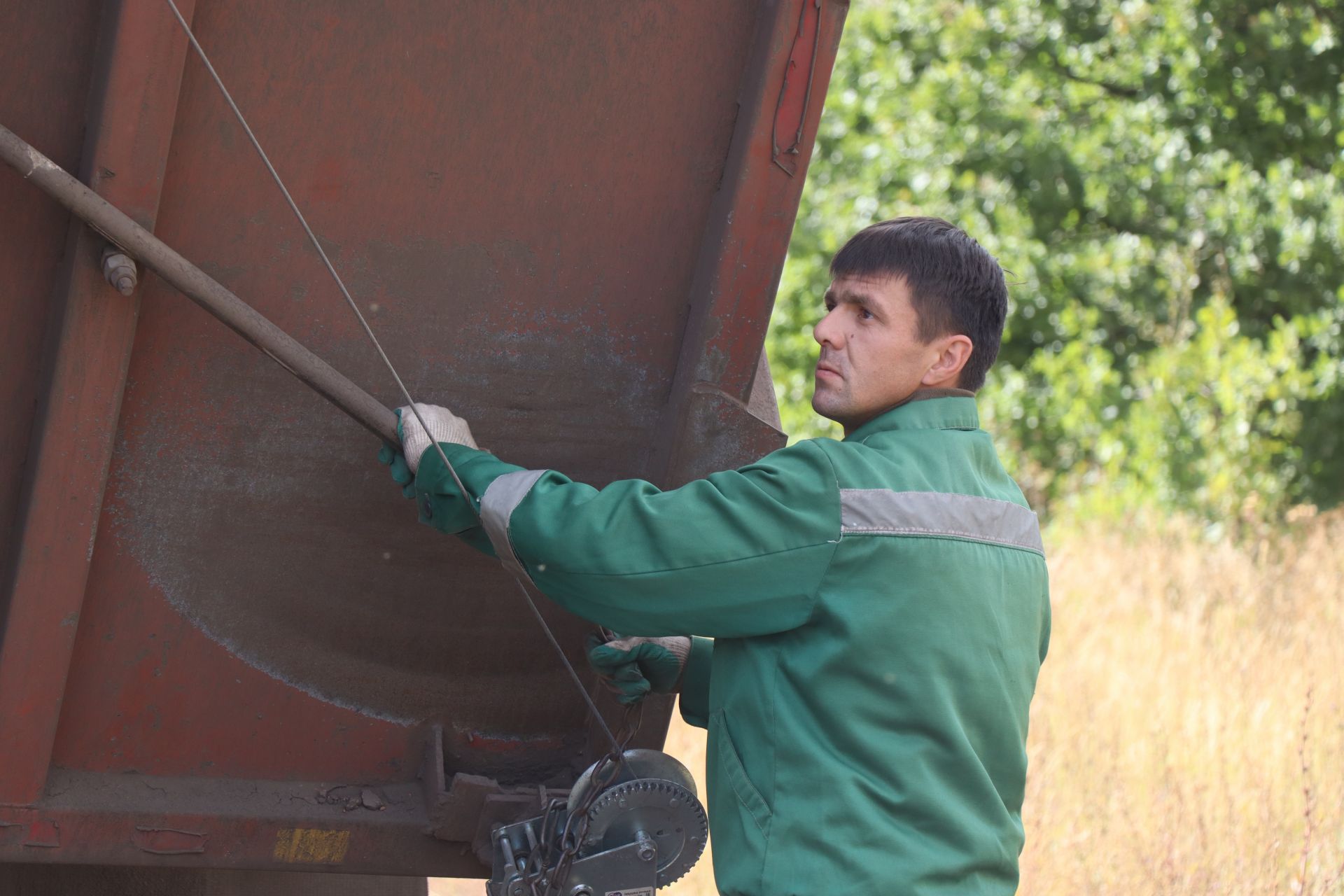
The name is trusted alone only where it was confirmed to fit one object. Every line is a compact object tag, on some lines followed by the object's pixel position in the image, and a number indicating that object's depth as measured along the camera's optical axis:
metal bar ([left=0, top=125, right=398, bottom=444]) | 3.74
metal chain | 3.96
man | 3.77
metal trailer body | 3.85
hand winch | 3.97
